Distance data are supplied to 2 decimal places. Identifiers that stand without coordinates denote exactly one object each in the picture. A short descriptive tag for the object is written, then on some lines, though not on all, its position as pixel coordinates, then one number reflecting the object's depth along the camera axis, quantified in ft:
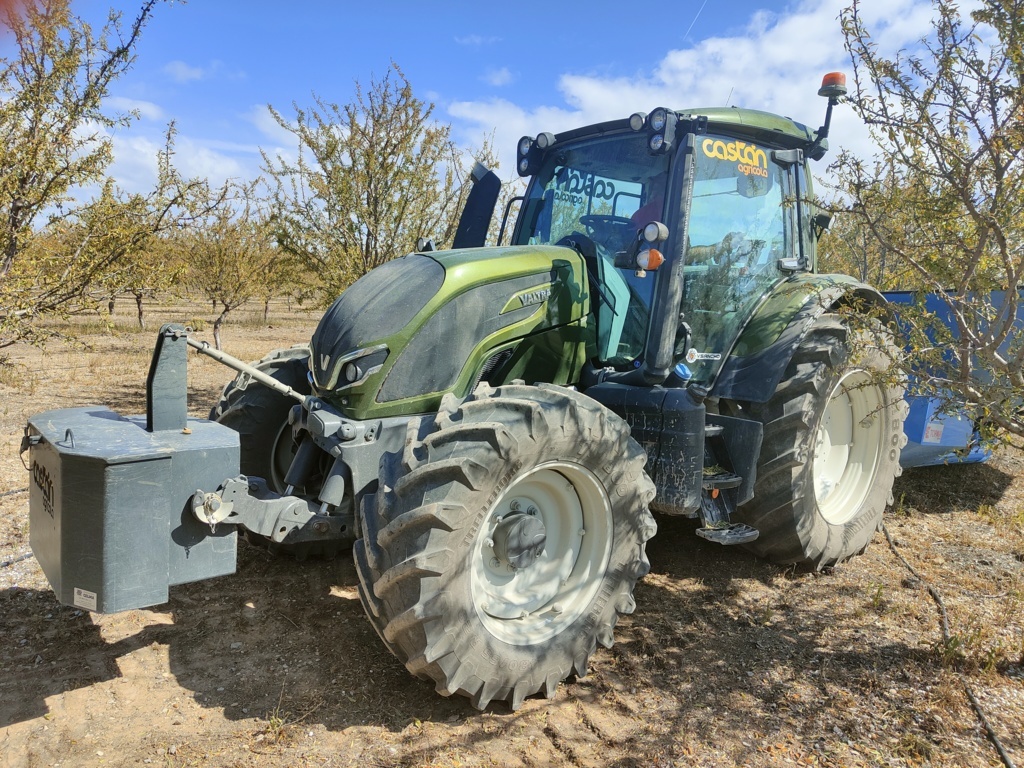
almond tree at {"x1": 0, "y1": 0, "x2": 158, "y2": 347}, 17.11
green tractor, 8.77
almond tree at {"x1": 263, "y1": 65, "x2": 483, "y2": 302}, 25.70
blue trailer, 18.16
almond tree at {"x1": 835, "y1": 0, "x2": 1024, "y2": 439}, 9.82
